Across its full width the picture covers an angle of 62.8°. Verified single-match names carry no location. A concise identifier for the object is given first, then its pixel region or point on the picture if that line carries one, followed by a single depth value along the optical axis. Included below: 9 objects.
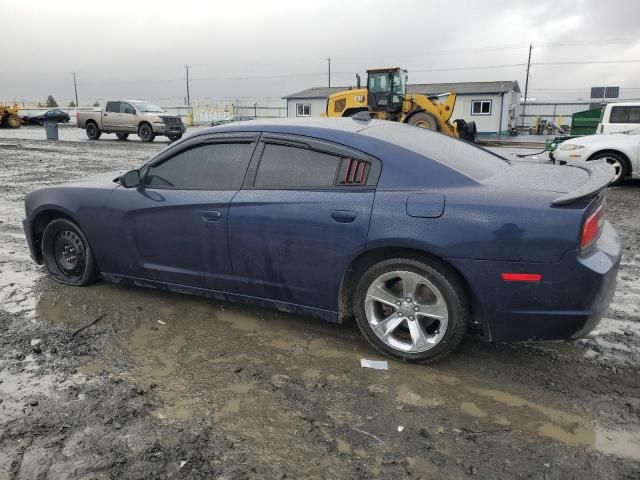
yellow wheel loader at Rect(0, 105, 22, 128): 36.09
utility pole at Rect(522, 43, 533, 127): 60.78
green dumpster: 23.57
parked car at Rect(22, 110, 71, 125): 43.84
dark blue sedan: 2.96
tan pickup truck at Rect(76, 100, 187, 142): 23.77
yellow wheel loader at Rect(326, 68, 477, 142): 19.70
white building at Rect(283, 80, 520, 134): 37.16
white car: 10.34
